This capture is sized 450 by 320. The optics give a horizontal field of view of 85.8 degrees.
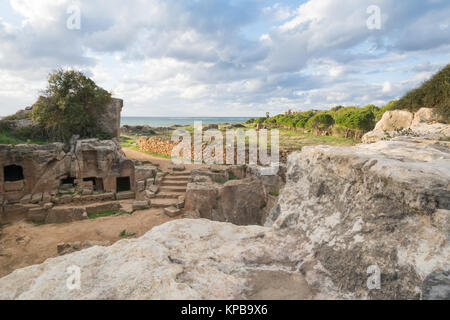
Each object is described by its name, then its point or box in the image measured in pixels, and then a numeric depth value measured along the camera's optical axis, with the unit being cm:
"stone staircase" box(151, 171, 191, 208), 1196
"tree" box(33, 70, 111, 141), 1730
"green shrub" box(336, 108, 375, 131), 2458
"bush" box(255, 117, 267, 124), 5123
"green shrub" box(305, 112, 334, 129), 3206
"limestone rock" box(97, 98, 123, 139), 1972
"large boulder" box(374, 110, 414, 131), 1309
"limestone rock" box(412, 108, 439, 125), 1166
